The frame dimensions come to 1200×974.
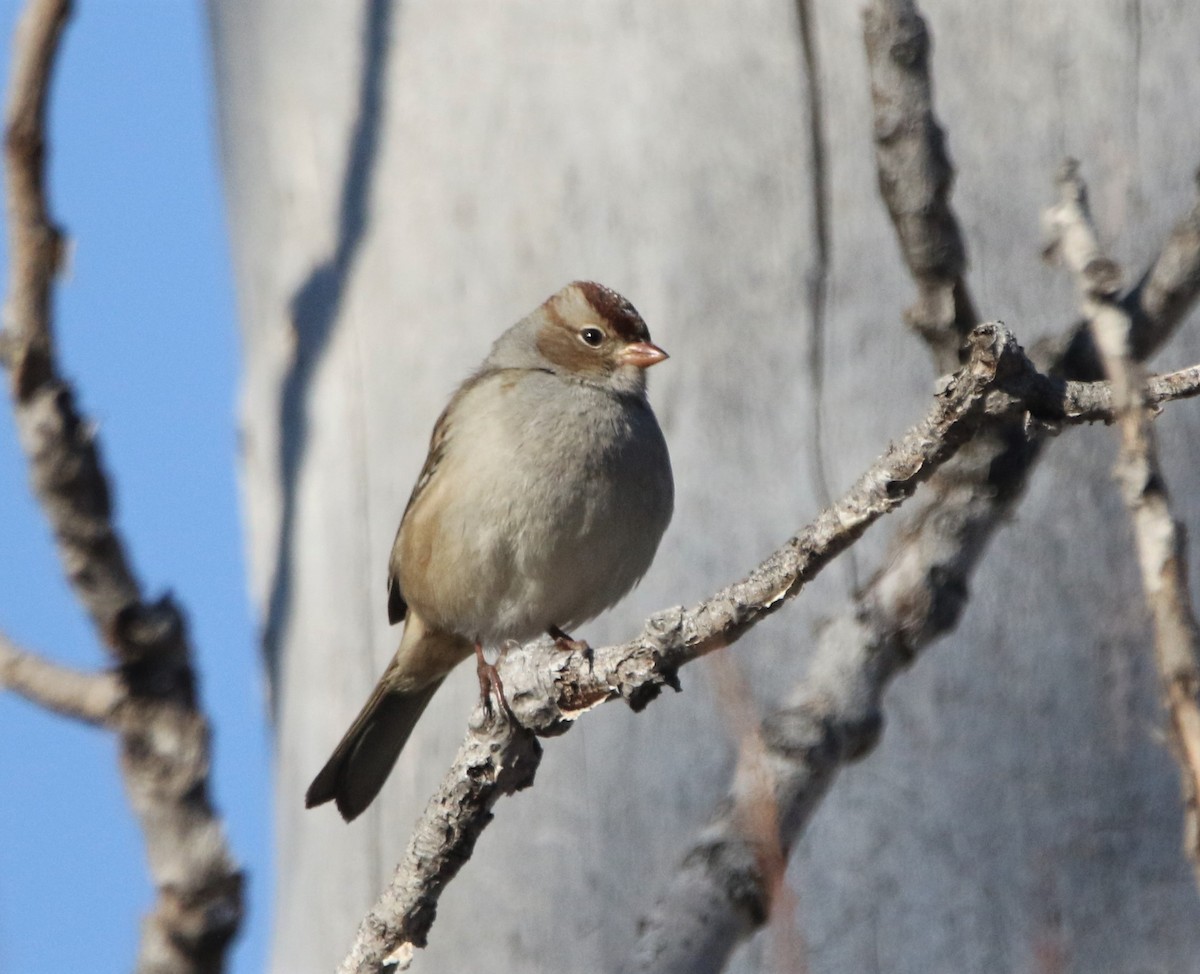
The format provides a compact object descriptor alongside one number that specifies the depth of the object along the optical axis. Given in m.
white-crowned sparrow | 7.70
